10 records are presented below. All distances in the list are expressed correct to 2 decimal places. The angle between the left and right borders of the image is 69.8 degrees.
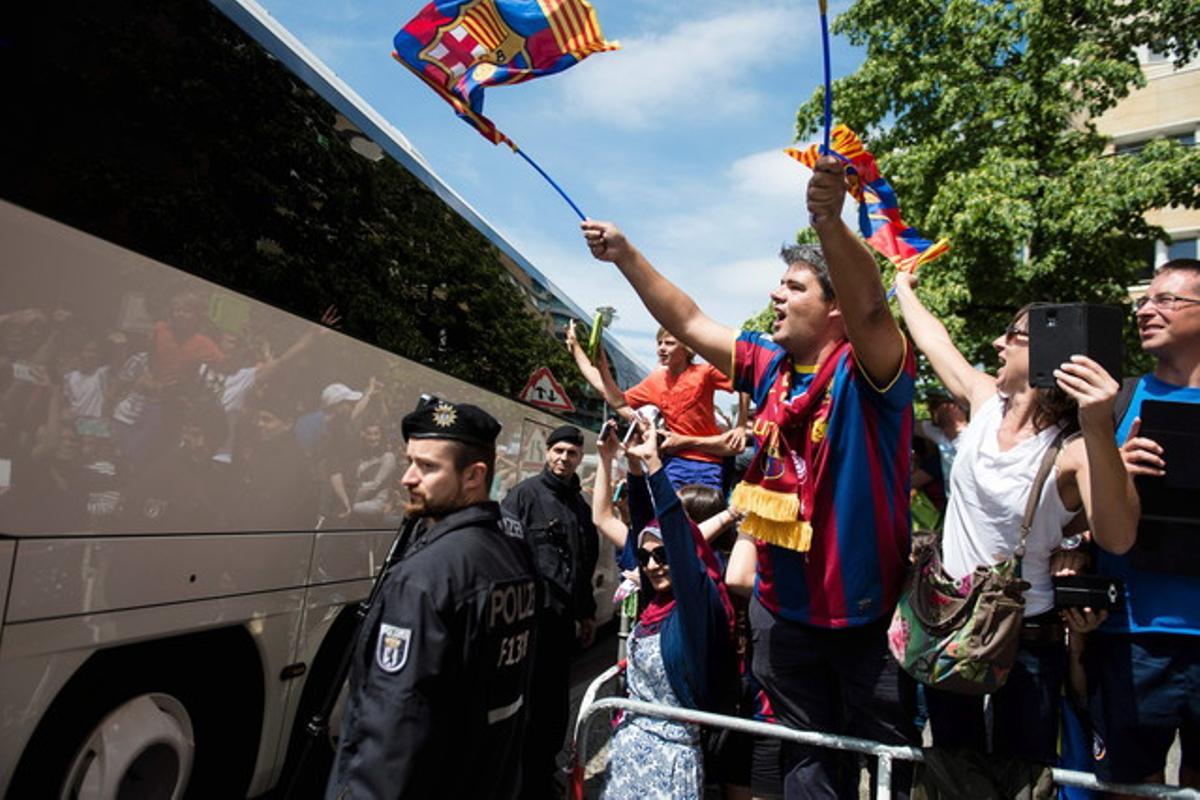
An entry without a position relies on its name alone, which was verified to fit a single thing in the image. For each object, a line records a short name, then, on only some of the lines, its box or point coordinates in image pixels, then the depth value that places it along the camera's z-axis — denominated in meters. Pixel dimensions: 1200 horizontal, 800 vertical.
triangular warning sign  7.55
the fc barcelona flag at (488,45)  3.03
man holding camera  2.33
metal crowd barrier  2.19
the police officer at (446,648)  2.08
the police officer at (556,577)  4.57
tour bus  2.74
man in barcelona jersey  2.35
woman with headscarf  2.65
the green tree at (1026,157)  12.23
